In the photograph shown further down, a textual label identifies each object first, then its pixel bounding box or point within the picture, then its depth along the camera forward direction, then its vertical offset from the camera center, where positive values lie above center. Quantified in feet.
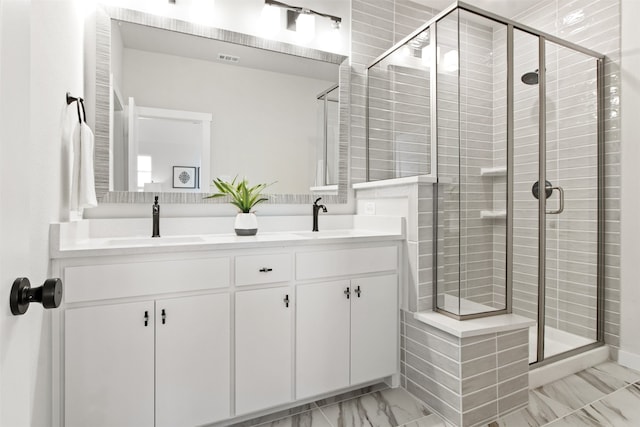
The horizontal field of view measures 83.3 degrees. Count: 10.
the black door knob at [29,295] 2.00 -0.47
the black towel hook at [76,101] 5.06 +1.65
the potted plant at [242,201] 6.79 +0.29
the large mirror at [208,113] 6.62 +2.12
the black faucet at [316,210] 7.98 +0.14
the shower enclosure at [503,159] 6.48 +1.18
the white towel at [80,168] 5.13 +0.68
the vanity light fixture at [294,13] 7.97 +4.57
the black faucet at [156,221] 6.55 -0.10
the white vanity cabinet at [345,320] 6.24 -1.90
